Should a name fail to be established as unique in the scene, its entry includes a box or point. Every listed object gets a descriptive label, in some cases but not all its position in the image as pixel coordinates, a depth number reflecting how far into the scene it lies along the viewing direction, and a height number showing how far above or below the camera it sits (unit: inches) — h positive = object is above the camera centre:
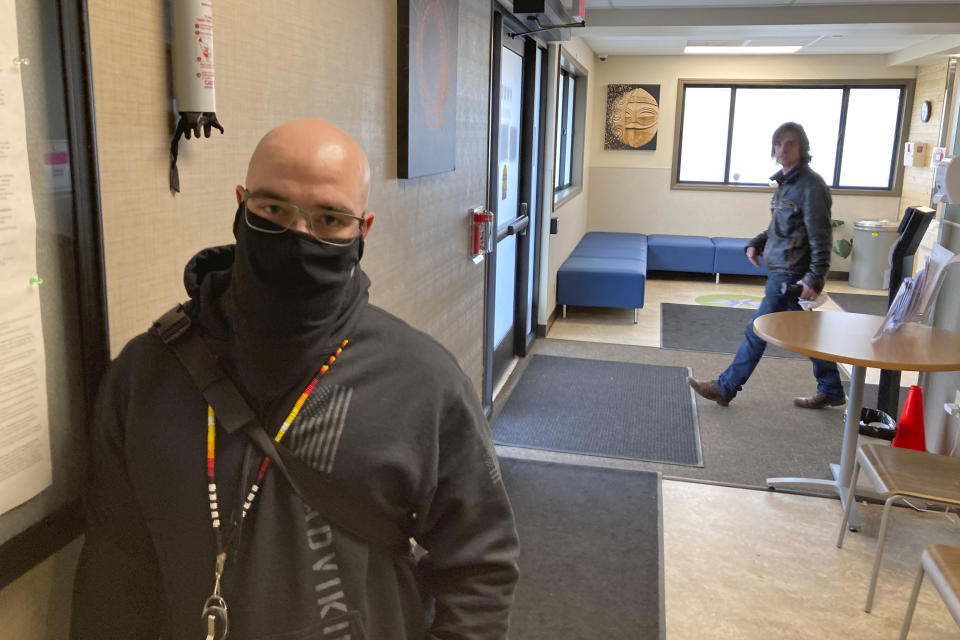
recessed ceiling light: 303.6 +39.9
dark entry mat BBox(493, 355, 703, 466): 152.7 -53.8
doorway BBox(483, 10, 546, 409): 153.4 -9.4
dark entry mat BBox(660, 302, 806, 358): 227.6 -52.3
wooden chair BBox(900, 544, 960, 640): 77.4 -40.5
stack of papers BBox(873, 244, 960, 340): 124.6 -20.9
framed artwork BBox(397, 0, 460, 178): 91.7 +7.5
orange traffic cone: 127.6 -41.0
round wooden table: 114.2 -27.4
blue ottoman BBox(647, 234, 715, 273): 325.1 -40.0
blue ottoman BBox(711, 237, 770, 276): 320.2 -40.9
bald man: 40.9 -15.3
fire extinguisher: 48.6 +4.7
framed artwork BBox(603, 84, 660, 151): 338.0 +15.5
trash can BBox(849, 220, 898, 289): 309.3 -34.9
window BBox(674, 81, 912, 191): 325.4 +11.4
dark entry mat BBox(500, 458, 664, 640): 97.3 -55.1
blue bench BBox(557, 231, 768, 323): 256.1 -38.2
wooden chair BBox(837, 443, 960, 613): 97.0 -38.8
